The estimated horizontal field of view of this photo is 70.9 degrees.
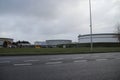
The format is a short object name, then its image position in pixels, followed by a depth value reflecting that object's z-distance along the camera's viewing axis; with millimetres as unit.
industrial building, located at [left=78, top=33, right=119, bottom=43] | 47073
